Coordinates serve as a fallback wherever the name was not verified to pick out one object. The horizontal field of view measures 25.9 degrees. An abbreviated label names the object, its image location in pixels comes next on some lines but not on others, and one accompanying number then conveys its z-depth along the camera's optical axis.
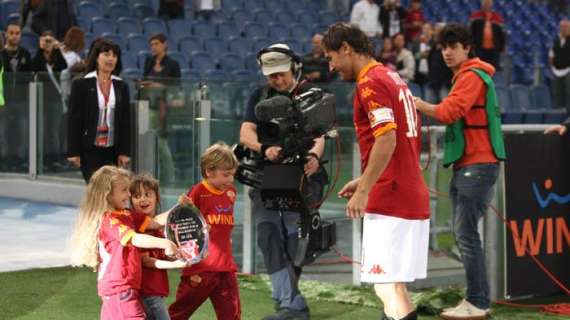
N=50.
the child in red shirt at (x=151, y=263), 6.07
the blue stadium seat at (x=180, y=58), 16.78
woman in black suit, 9.05
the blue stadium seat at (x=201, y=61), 17.02
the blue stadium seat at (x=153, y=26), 17.38
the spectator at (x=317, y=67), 14.91
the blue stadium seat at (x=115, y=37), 16.17
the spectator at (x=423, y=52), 18.33
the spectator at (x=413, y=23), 20.47
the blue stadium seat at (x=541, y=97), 20.48
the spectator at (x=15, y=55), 13.42
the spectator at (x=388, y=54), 17.72
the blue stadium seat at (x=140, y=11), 17.95
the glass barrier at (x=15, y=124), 13.20
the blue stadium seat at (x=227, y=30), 18.78
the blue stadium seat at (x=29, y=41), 14.88
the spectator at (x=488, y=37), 18.22
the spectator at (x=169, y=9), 17.95
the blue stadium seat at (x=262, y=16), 20.05
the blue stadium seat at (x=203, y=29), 18.34
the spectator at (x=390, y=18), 19.56
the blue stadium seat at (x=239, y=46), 18.23
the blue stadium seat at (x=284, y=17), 20.54
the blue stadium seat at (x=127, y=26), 17.06
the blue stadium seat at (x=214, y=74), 16.44
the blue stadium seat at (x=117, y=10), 17.61
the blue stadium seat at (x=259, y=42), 18.66
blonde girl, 5.86
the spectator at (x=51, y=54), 13.48
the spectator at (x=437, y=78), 17.34
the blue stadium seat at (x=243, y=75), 16.97
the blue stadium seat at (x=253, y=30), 19.17
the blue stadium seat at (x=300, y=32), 19.95
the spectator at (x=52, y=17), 15.13
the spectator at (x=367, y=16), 19.25
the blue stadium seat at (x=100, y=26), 16.59
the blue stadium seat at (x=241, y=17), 19.53
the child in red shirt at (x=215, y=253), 6.49
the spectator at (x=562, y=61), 18.64
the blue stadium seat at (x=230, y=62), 17.52
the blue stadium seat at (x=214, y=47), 17.89
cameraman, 7.15
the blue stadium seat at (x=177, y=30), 17.66
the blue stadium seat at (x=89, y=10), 17.05
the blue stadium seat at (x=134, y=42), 16.55
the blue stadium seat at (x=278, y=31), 19.48
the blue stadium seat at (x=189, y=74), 16.25
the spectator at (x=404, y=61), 17.66
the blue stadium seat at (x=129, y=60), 15.87
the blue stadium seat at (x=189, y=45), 17.53
